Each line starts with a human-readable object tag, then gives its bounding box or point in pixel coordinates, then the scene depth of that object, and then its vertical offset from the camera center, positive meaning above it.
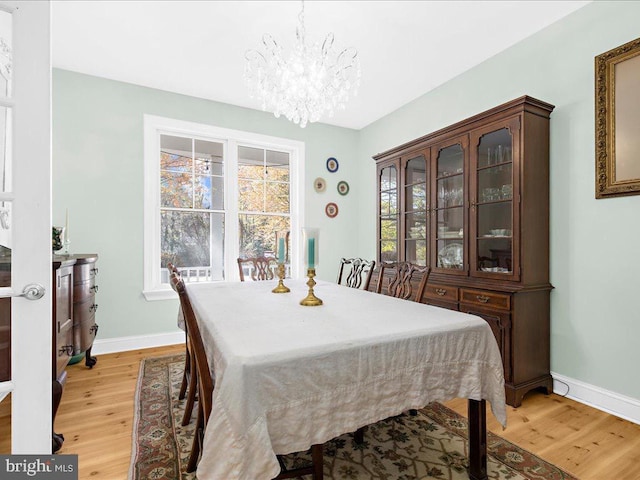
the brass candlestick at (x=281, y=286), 2.17 -0.31
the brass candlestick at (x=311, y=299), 1.72 -0.31
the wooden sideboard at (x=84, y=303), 2.38 -0.49
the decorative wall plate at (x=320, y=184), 4.41 +0.73
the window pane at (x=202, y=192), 3.83 +0.54
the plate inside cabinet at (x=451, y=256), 2.80 -0.14
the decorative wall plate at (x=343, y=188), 4.59 +0.72
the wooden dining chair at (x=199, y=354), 1.12 -0.39
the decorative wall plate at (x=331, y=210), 4.49 +0.40
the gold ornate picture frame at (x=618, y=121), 2.04 +0.76
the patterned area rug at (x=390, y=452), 1.55 -1.09
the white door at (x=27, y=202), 1.01 +0.11
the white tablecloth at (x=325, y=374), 0.94 -0.45
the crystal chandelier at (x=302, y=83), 2.20 +1.08
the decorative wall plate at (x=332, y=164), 4.51 +1.02
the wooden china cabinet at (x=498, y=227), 2.31 +0.10
